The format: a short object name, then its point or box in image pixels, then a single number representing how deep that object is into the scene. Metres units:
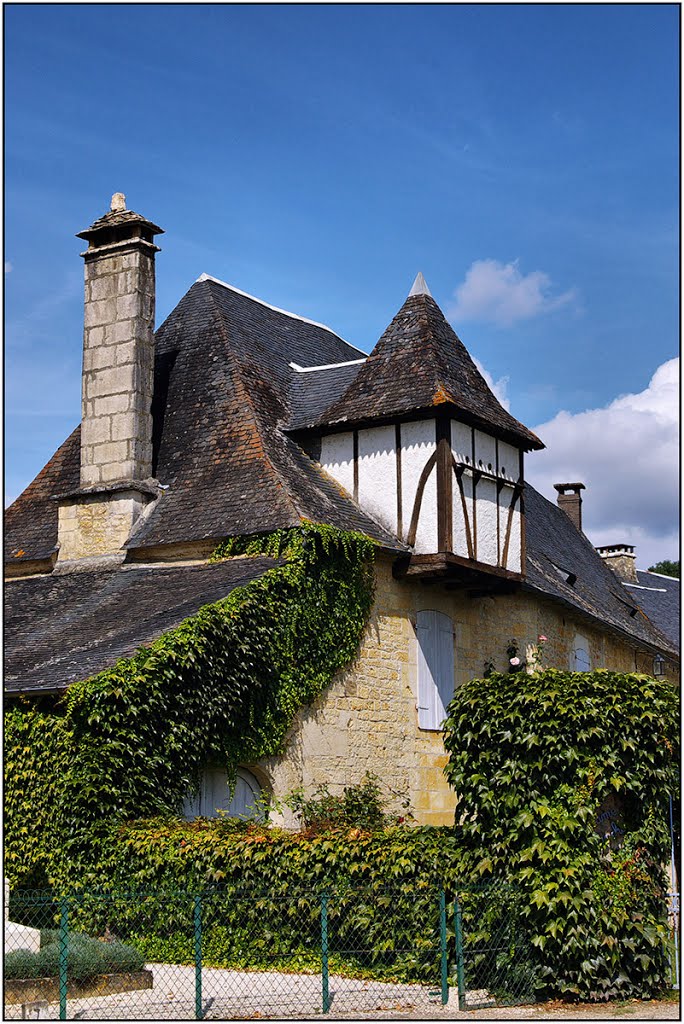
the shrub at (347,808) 13.41
